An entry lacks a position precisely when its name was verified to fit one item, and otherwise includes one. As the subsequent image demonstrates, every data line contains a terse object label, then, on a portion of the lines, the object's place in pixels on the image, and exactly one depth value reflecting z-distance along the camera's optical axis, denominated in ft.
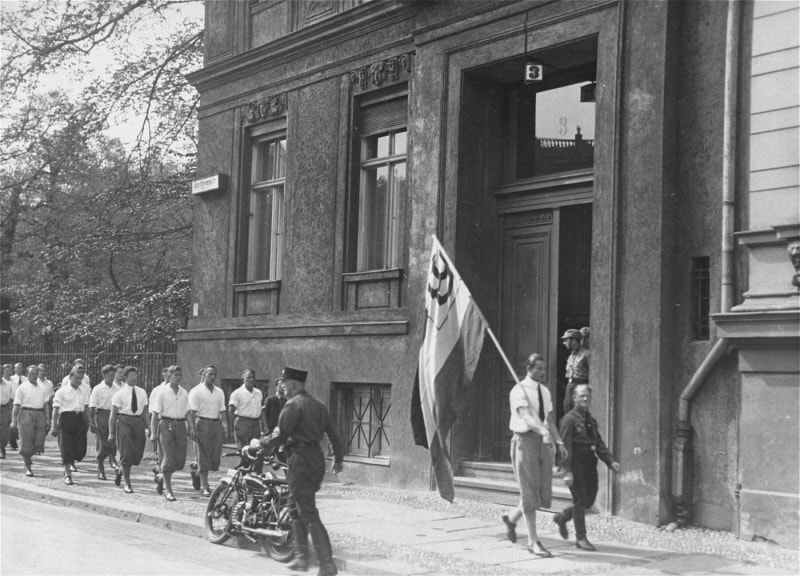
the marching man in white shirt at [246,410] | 47.67
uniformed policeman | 29.40
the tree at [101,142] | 80.18
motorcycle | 31.14
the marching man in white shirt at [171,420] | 46.21
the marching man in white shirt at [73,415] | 53.57
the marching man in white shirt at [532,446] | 30.71
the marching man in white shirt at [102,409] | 54.08
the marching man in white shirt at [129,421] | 49.78
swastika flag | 32.22
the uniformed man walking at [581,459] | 30.91
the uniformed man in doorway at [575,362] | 38.52
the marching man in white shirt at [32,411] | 59.62
